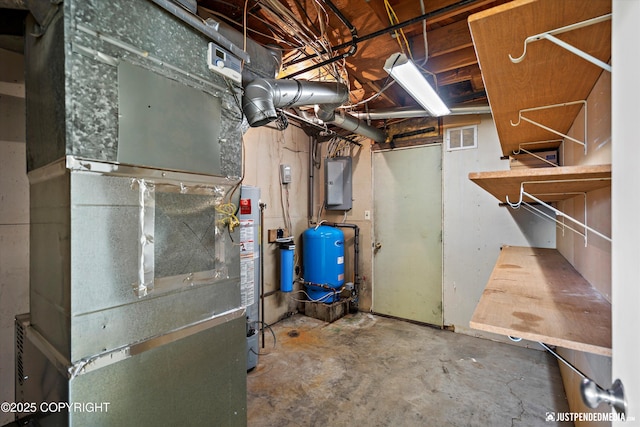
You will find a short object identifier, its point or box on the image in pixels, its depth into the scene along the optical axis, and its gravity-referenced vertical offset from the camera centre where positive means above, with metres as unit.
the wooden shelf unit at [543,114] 0.77 +0.52
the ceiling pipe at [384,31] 1.58 +1.17
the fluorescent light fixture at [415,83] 1.81 +1.01
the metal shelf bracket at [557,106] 1.32 +0.51
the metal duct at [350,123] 2.65 +1.00
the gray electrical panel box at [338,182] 4.01 +0.45
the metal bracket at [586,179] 0.95 +0.12
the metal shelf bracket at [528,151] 1.96 +0.50
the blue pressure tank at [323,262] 3.67 -0.65
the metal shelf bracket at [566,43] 0.75 +0.52
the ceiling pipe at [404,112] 2.90 +1.12
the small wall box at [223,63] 1.34 +0.76
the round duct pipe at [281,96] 1.78 +0.86
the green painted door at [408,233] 3.45 -0.26
